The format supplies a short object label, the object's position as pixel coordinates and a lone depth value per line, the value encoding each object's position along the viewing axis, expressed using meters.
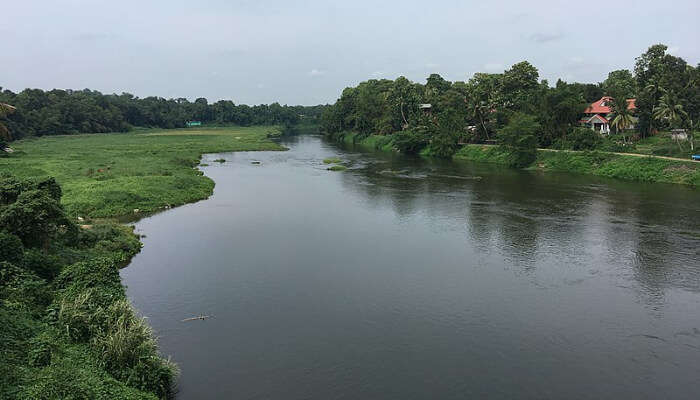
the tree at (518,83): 90.31
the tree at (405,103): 112.01
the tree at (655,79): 74.00
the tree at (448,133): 93.44
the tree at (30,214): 25.58
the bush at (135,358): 17.28
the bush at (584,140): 75.12
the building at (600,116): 84.62
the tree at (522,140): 77.69
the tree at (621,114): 74.56
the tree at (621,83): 79.89
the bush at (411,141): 100.31
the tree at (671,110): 70.06
